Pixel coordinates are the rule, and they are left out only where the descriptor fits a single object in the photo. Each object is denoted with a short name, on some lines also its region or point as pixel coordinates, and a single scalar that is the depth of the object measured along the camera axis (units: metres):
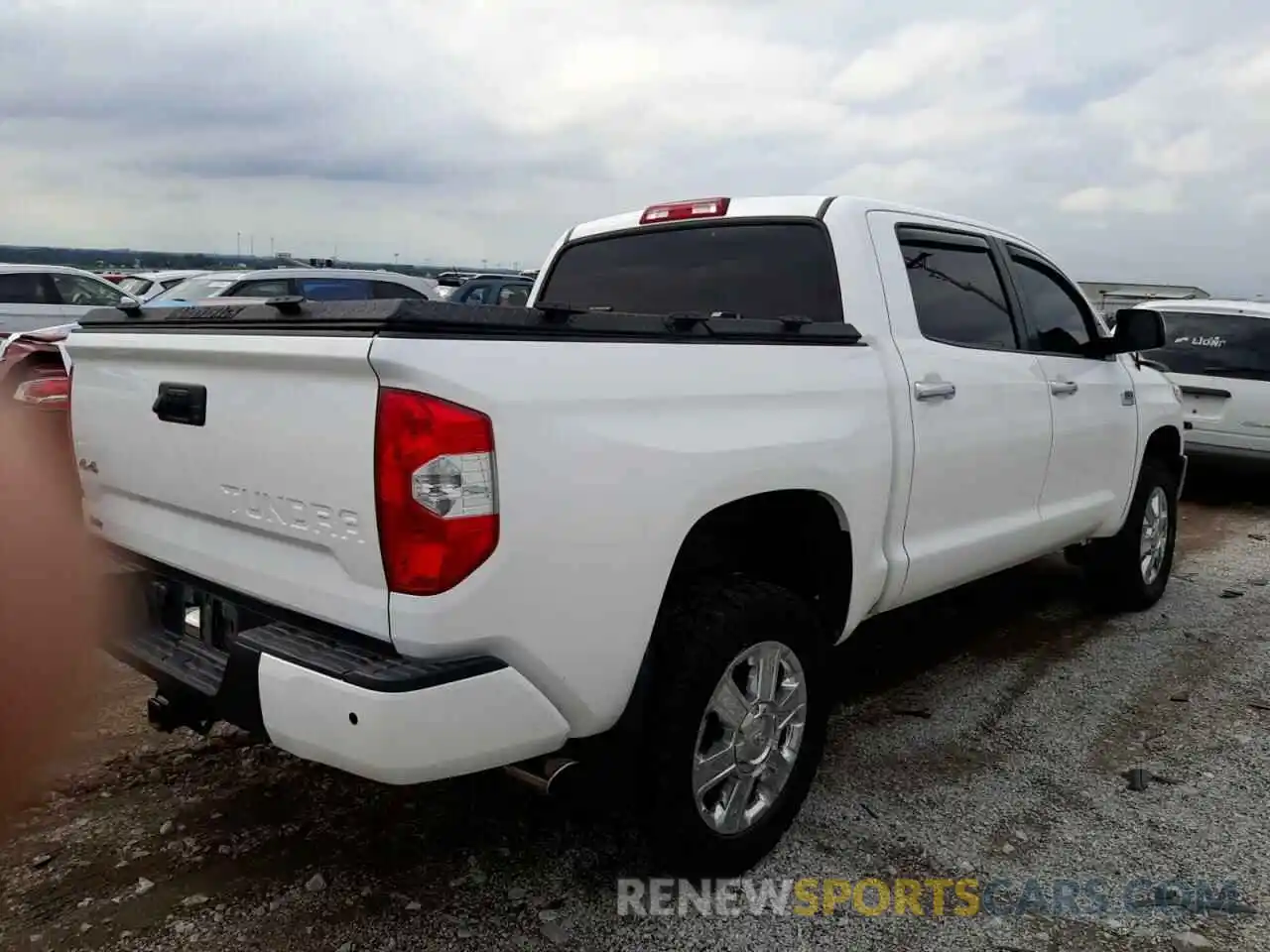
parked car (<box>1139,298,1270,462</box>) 8.31
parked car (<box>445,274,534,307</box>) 16.12
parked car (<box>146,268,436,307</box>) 11.72
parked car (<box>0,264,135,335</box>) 12.66
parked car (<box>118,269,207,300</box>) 15.66
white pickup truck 2.12
